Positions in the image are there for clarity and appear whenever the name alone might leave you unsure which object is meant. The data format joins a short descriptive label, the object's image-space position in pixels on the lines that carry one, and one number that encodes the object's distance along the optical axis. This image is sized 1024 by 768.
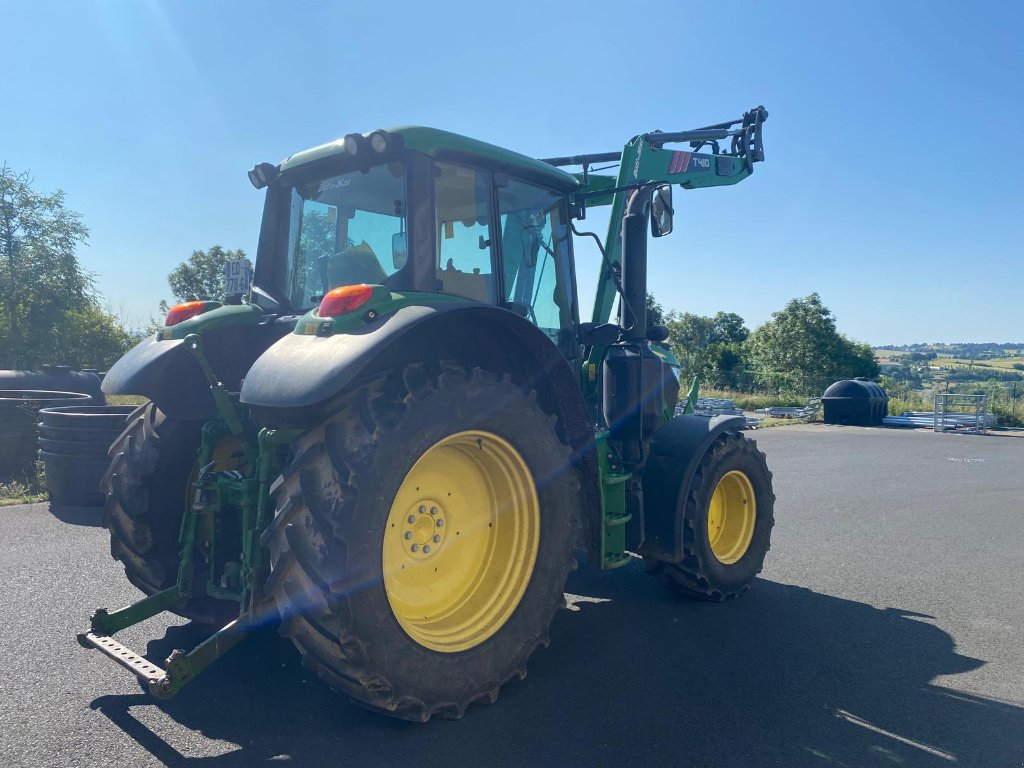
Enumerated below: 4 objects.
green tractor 2.56
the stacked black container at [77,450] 6.41
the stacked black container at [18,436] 7.69
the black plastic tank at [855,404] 20.77
